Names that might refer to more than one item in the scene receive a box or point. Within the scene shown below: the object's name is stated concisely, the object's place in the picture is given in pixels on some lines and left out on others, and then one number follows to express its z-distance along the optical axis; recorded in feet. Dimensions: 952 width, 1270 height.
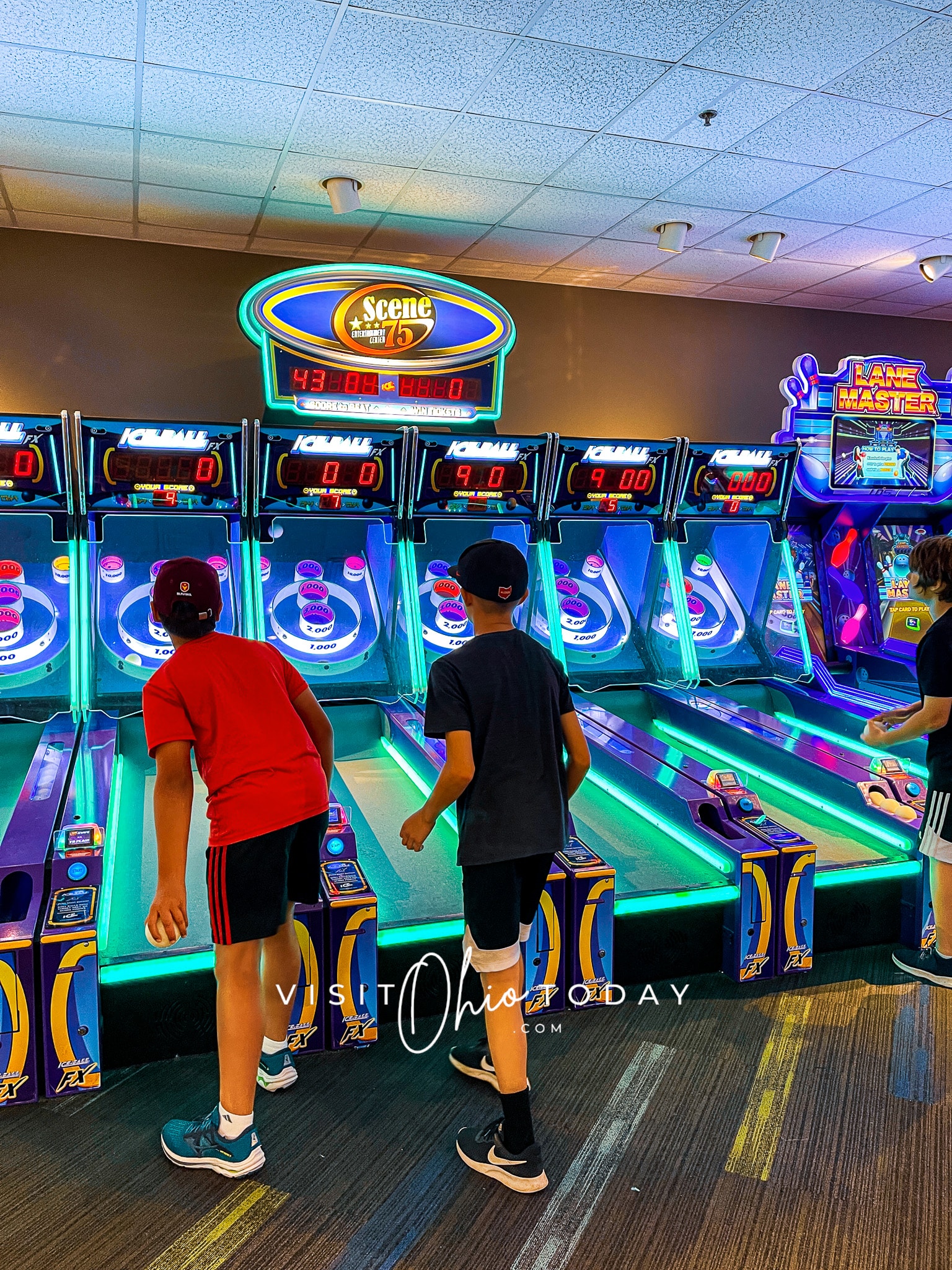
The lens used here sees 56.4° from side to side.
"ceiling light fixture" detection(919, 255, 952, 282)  18.70
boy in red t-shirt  6.31
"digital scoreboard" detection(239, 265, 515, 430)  13.42
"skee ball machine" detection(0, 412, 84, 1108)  7.42
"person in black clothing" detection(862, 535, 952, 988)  8.99
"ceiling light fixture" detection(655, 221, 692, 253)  16.53
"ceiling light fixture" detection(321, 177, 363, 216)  14.23
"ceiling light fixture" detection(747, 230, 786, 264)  17.11
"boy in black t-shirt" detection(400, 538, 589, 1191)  6.57
